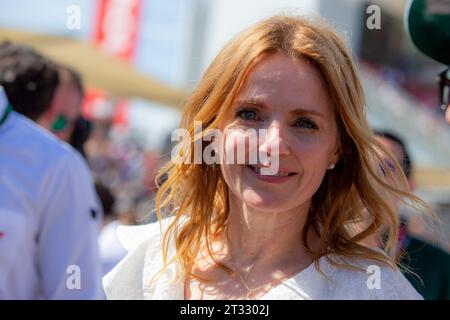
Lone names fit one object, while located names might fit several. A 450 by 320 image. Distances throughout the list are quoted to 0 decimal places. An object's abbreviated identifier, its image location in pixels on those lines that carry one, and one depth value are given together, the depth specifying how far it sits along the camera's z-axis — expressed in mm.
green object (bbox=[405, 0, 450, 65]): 1758
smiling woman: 1552
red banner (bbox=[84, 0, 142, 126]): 15883
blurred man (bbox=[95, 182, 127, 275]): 3195
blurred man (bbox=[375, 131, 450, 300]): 2812
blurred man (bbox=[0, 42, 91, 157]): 2785
